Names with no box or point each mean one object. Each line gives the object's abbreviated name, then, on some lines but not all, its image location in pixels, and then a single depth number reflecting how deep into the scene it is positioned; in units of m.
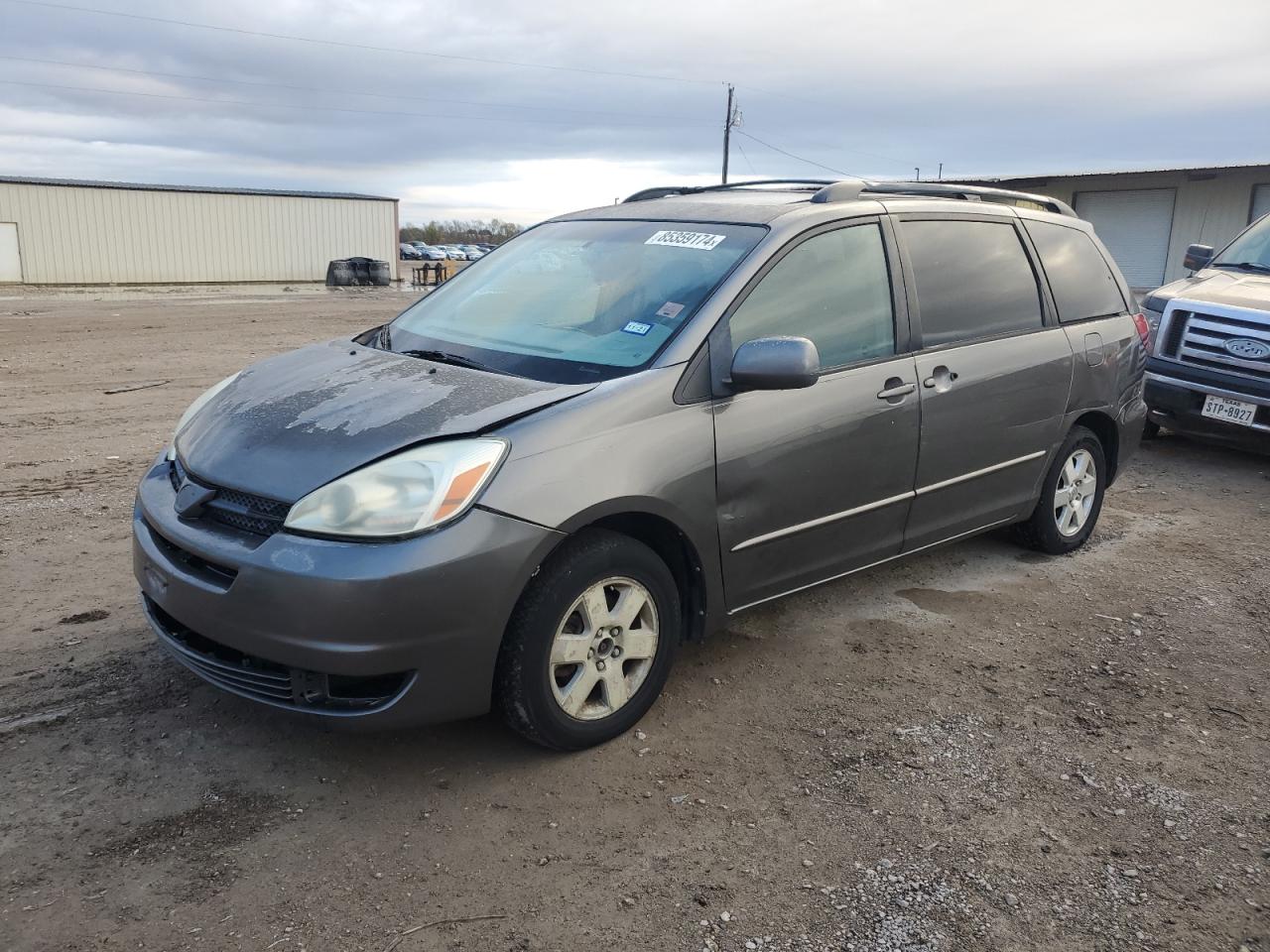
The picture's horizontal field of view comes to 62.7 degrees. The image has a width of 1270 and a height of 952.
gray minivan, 2.96
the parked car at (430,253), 66.79
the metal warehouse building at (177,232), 32.78
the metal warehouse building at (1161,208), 22.95
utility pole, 50.34
